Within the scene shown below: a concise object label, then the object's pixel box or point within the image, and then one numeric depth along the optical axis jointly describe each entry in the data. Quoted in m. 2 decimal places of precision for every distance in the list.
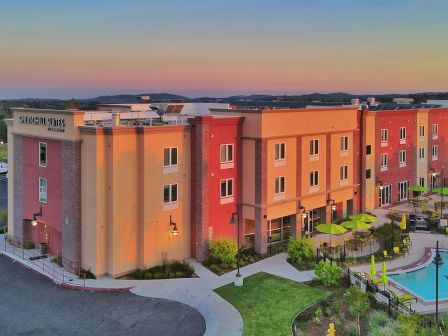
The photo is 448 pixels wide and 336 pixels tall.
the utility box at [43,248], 31.60
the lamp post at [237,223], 26.80
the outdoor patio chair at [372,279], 26.26
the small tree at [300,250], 30.47
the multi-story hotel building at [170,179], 27.80
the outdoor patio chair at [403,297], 24.06
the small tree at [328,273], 26.30
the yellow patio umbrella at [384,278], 25.33
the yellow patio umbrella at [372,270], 26.43
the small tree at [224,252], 29.75
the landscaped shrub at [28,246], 32.81
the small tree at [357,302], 21.58
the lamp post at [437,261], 21.48
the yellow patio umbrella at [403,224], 35.81
